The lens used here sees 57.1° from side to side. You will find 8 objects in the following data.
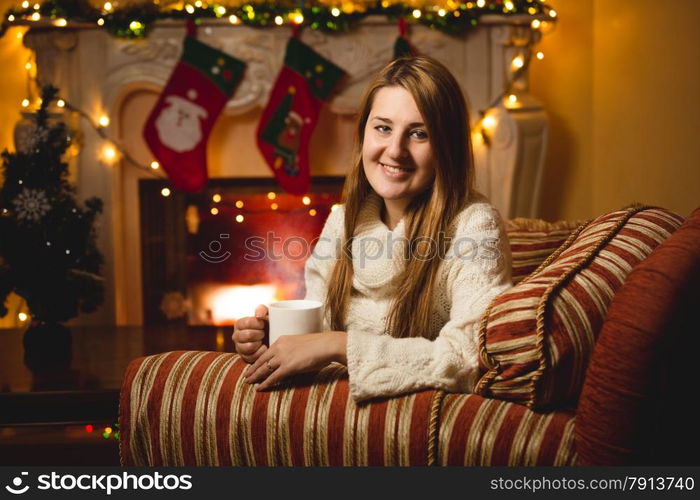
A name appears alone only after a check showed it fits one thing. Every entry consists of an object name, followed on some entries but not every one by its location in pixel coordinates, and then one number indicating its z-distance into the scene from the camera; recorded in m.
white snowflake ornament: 1.92
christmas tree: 1.94
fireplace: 2.88
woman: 1.07
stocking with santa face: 2.86
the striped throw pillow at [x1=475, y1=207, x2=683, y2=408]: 0.95
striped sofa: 0.91
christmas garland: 2.77
